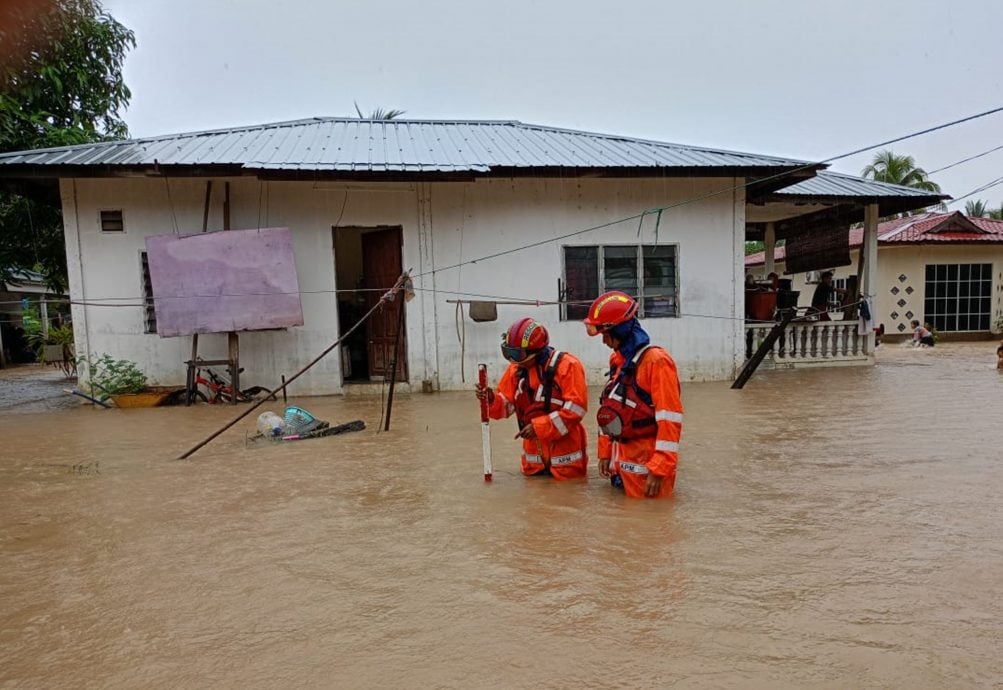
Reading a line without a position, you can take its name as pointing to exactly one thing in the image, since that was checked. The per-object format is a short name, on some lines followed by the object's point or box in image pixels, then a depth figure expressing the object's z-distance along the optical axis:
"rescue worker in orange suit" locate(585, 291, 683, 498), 3.98
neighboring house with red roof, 18.03
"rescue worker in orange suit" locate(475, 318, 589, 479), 4.43
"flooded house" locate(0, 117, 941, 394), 9.42
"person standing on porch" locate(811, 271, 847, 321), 13.31
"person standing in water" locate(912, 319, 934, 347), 16.50
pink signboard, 9.08
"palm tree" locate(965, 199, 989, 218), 33.50
